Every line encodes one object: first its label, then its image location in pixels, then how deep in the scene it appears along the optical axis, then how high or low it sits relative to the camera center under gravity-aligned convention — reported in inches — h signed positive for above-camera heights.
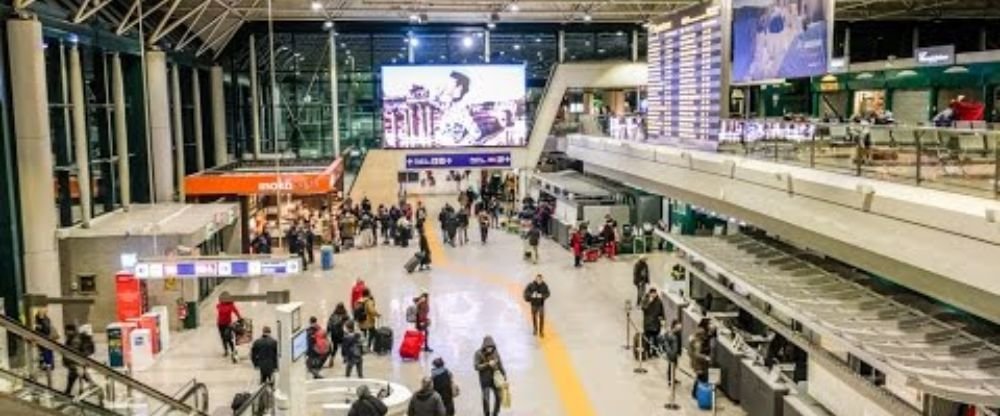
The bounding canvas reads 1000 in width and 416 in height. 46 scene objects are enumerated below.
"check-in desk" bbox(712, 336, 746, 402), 501.4 -138.1
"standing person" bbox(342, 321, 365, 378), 549.3 -136.0
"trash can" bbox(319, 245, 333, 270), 947.3 -140.2
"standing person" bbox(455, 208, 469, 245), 1112.8 -128.1
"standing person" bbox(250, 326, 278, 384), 523.8 -131.2
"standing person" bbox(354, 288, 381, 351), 620.1 -132.8
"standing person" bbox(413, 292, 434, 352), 614.2 -130.4
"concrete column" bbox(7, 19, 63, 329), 602.5 -21.5
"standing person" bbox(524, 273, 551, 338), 650.2 -126.0
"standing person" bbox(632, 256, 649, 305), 737.6 -128.0
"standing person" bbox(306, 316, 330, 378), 553.9 -136.0
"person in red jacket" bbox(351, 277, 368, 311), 652.1 -120.6
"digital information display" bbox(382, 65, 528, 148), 1270.9 +16.5
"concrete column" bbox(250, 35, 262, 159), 1386.6 +32.5
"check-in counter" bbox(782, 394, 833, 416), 413.7 -132.5
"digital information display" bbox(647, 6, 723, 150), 617.6 +26.2
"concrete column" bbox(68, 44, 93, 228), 727.7 -6.0
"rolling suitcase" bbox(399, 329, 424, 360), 598.2 -145.7
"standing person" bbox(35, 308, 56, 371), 551.2 -117.8
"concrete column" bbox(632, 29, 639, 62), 1453.0 +109.2
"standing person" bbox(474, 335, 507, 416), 473.7 -128.1
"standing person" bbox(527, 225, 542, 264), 957.2 -125.1
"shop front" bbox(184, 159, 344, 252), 925.8 -70.4
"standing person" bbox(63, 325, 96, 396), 538.9 -125.8
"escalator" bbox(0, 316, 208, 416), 304.2 -100.5
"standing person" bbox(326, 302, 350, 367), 577.8 -128.5
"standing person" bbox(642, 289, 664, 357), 588.1 -128.2
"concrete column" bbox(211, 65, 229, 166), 1266.0 +5.9
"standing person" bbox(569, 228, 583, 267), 934.3 -130.3
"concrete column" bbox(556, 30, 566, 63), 1448.1 +113.6
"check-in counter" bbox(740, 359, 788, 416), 440.1 -136.2
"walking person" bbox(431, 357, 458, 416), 457.1 -128.8
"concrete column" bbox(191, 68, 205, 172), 1151.0 -1.7
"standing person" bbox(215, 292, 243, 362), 604.7 -130.1
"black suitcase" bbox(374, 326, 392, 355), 613.9 -146.0
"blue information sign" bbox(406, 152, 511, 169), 1253.1 -57.4
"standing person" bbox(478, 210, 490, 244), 1117.1 -128.4
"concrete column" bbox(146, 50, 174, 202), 924.6 -2.7
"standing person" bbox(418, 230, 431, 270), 926.4 -135.1
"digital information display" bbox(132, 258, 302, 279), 501.4 -81.1
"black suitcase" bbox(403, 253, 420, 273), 911.0 -142.3
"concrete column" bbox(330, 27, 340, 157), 1400.1 +35.7
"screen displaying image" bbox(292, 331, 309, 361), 438.3 -107.0
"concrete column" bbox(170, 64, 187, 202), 1031.6 -1.2
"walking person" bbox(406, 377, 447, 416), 405.4 -123.7
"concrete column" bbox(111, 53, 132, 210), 829.2 +13.1
